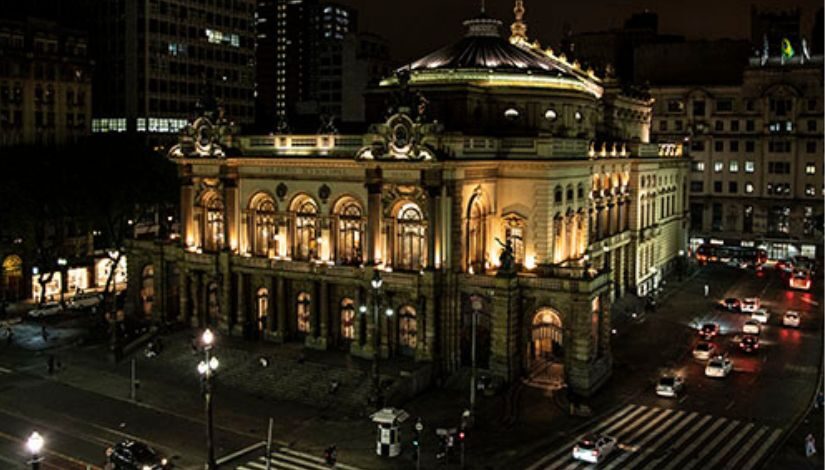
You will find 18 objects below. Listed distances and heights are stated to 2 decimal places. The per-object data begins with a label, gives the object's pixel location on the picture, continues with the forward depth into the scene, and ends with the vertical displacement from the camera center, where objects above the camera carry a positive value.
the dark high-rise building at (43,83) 106.06 +9.57
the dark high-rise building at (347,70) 192.75 +20.00
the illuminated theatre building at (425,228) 67.25 -5.27
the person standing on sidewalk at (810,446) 53.25 -16.51
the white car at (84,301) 98.06 -15.49
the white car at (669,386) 64.69 -15.89
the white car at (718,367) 69.56 -15.55
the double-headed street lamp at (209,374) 48.06 -11.59
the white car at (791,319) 87.88 -14.89
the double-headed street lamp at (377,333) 60.56 -12.30
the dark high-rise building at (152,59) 137.75 +16.06
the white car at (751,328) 83.69 -15.03
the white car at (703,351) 75.00 -15.42
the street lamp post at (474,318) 58.91 -10.77
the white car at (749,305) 93.50 -14.47
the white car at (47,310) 91.88 -15.40
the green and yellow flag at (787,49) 138.75 +18.06
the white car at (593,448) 52.00 -16.43
